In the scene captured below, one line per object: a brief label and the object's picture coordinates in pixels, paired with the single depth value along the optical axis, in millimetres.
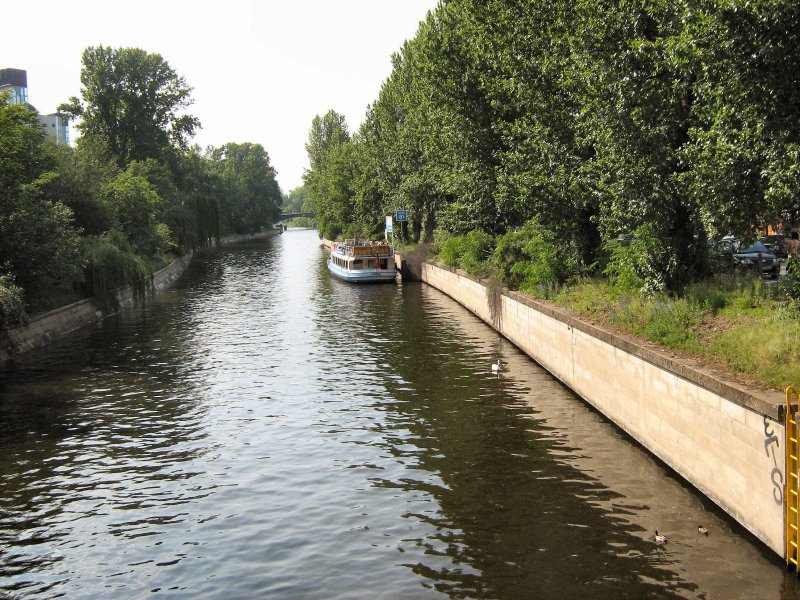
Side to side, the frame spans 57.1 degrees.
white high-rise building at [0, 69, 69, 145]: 170125
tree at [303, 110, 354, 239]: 93000
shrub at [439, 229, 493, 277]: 36188
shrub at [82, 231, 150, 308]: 39500
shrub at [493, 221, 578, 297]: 26609
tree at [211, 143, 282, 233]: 141375
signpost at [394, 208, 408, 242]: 61753
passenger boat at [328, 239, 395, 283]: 54438
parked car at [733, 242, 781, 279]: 24533
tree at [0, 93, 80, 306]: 29625
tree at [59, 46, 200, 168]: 83062
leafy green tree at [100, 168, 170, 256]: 52406
